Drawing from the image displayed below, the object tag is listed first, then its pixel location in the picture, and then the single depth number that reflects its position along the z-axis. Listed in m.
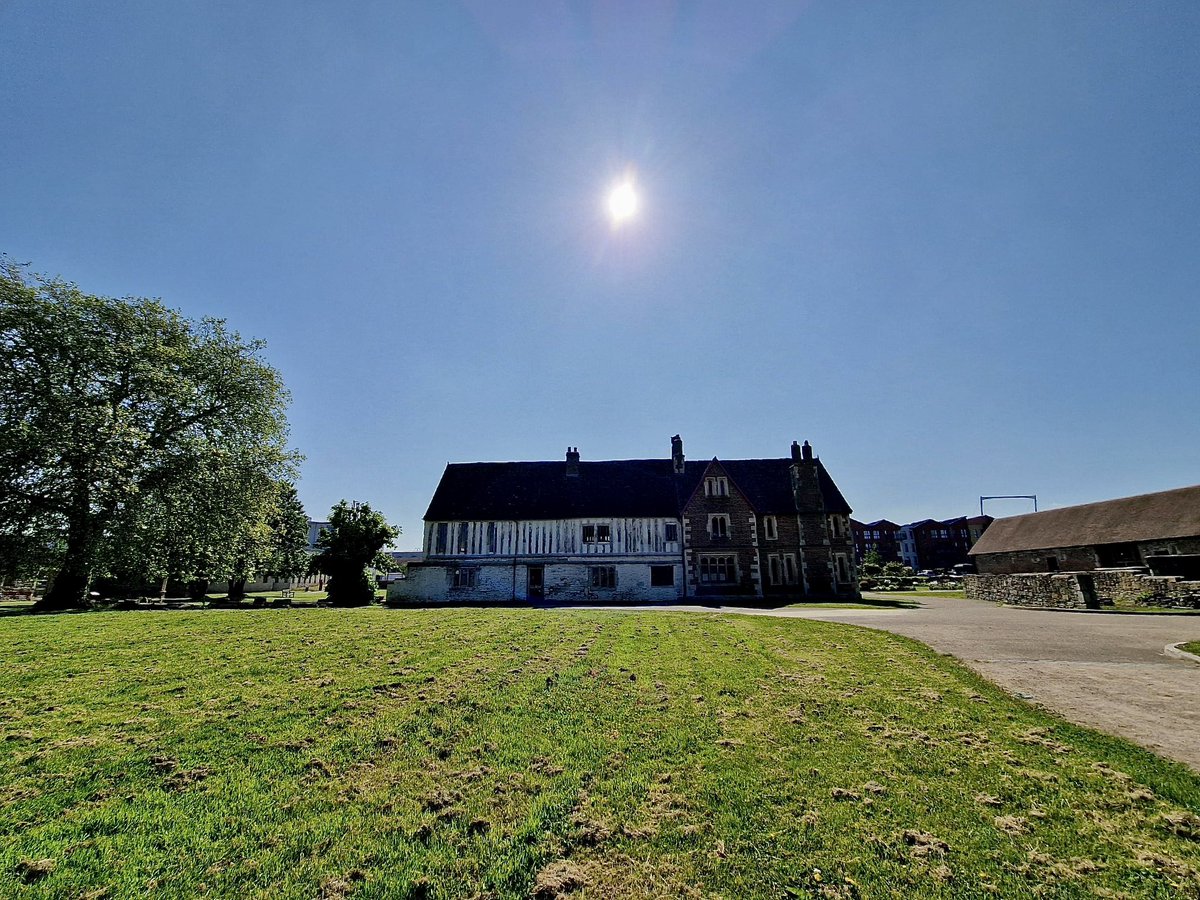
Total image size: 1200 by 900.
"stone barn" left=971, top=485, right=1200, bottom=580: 27.38
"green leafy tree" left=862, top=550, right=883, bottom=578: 69.28
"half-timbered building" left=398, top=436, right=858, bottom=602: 32.97
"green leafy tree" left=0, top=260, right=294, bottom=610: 21.30
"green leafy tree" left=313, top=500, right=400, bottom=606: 31.38
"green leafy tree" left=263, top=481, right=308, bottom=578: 39.18
